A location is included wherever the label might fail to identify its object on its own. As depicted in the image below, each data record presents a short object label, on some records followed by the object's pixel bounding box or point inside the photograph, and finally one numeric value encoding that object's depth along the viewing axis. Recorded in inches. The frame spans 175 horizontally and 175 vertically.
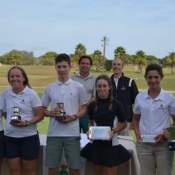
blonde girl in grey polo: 162.2
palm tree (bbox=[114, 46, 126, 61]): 2429.2
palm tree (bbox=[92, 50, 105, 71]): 2322.3
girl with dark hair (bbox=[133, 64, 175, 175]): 152.0
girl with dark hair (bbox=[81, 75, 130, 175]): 157.2
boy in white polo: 161.1
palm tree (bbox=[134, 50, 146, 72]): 2630.9
